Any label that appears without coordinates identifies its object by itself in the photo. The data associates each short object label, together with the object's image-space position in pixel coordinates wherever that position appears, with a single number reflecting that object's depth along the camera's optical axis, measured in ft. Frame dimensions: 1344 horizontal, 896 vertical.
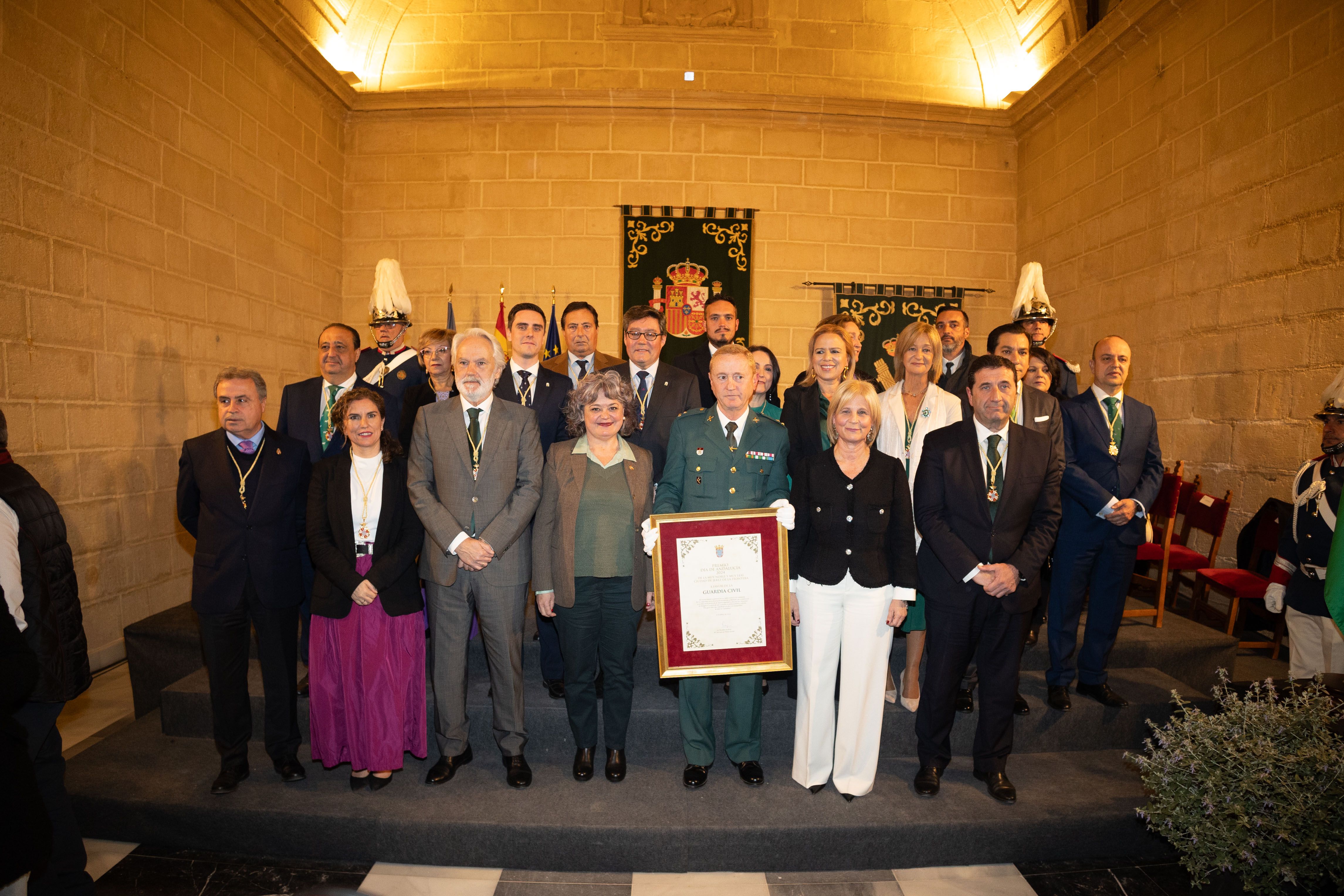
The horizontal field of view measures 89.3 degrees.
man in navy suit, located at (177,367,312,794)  9.05
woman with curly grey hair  9.14
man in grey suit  9.18
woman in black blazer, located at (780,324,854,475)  10.40
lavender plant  5.79
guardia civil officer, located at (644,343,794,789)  9.24
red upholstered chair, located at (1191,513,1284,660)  14.42
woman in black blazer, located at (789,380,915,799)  8.87
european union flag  20.40
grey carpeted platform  8.36
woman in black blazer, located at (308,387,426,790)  9.05
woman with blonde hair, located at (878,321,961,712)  10.33
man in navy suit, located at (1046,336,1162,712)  11.05
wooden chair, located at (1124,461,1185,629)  13.78
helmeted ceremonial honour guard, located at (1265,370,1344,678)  11.38
